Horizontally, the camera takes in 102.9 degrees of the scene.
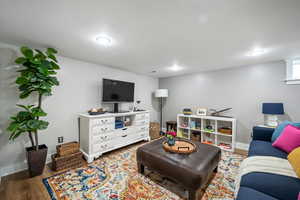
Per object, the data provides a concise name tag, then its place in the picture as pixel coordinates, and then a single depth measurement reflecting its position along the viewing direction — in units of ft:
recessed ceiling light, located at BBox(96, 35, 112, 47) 5.67
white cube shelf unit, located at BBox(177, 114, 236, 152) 9.99
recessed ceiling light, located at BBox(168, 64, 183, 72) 10.67
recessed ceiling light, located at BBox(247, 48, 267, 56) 6.98
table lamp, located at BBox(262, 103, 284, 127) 7.87
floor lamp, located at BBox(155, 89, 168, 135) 13.84
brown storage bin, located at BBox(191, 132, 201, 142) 11.46
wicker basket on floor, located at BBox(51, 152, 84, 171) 6.74
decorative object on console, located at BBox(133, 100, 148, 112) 12.41
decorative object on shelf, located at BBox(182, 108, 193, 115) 12.40
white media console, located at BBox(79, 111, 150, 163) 7.86
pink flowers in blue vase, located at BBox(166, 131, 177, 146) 6.59
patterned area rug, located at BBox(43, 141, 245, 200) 5.04
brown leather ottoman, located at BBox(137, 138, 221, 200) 4.49
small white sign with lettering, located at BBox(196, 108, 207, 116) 11.76
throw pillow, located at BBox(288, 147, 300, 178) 3.75
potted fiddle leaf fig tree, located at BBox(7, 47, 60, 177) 5.93
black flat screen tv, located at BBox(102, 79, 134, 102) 9.63
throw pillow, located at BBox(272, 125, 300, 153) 5.17
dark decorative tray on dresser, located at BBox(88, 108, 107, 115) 8.52
